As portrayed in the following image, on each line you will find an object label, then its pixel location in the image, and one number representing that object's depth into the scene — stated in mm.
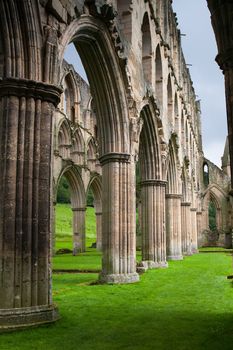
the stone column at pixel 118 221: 11562
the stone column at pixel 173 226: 21594
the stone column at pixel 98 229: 34081
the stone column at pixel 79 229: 30016
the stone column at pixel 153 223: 16594
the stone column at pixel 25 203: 6363
